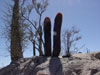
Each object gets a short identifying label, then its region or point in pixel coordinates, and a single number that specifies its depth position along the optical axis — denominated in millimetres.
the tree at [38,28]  14341
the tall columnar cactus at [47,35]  10898
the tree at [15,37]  12203
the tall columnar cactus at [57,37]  10719
